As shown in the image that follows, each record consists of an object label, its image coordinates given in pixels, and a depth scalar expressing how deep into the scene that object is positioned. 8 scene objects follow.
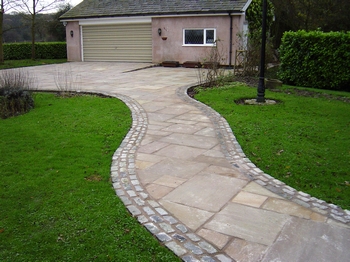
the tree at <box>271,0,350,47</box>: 21.16
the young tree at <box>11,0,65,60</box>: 21.72
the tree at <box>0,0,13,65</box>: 20.02
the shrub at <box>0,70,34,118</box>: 8.34
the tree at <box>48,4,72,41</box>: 29.20
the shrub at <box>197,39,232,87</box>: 11.68
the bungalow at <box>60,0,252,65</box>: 17.23
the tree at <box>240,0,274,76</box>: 13.43
